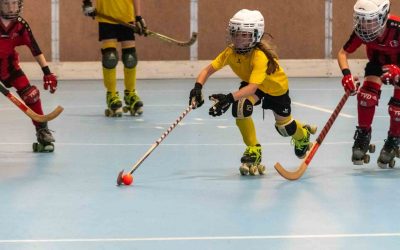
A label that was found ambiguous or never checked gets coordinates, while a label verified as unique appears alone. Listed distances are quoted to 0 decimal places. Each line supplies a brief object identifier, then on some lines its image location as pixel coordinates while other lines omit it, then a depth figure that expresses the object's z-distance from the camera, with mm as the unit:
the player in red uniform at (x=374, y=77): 12133
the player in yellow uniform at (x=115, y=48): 17953
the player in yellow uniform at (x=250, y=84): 11760
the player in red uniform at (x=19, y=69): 13658
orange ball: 11198
